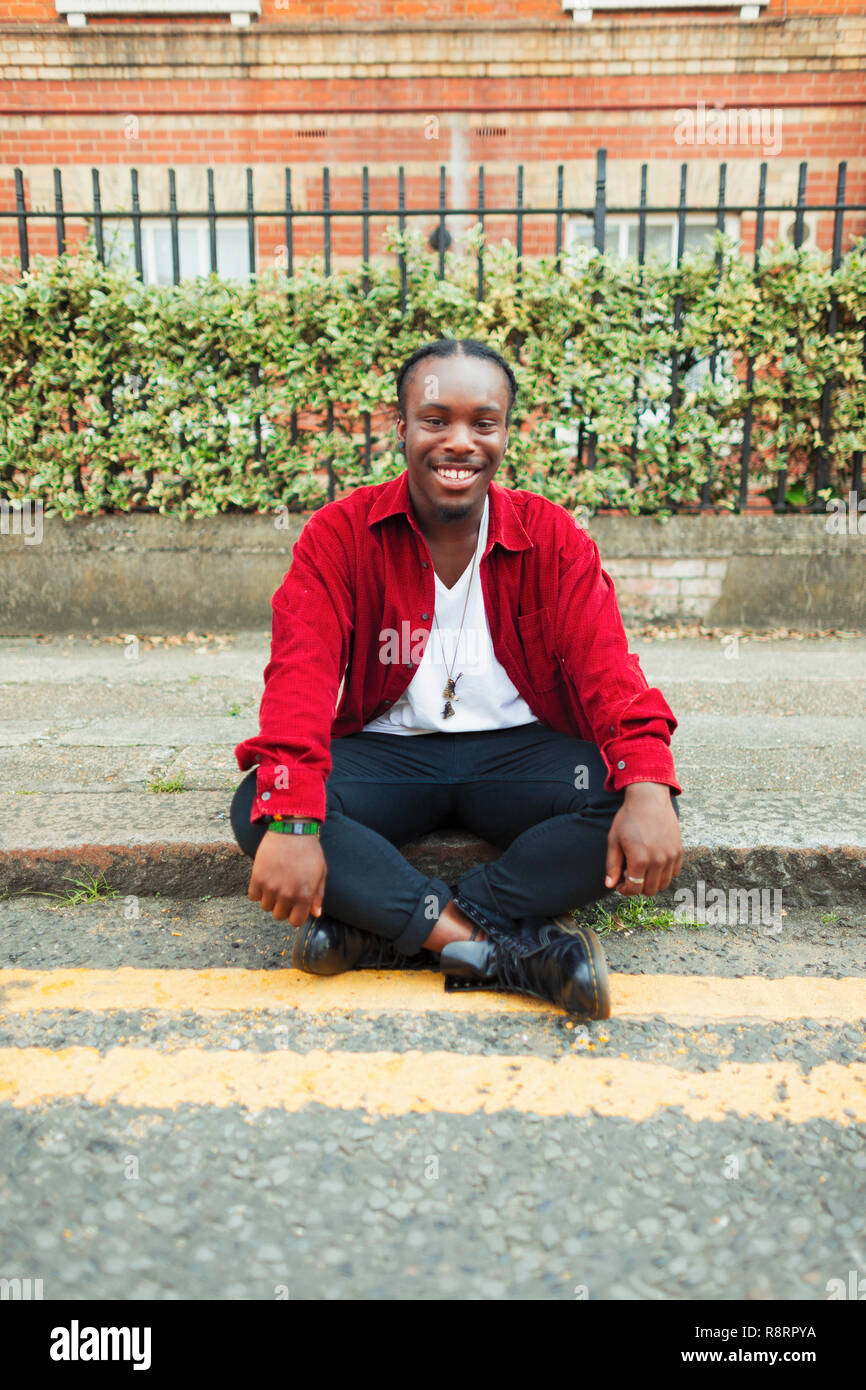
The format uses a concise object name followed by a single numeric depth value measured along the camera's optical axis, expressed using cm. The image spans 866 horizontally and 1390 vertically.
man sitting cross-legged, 212
